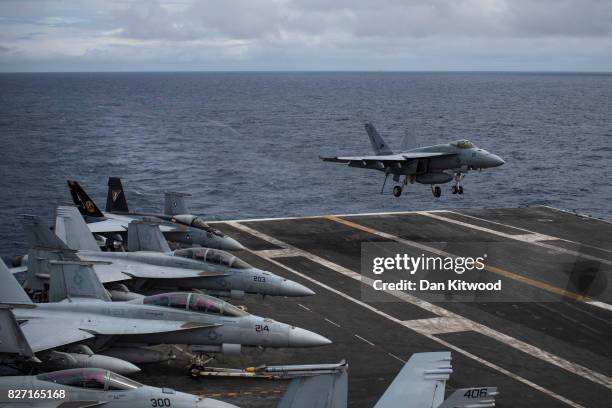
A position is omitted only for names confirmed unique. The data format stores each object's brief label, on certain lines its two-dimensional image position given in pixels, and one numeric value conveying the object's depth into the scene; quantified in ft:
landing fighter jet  174.70
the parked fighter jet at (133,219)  138.82
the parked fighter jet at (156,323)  88.43
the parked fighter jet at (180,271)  111.14
